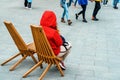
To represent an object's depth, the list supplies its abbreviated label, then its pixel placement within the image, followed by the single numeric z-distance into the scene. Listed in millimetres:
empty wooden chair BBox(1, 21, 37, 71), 6648
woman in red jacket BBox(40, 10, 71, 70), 6234
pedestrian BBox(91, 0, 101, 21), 13381
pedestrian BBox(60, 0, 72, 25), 12477
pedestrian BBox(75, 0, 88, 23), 12698
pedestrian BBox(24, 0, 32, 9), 15722
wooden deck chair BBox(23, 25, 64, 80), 6105
